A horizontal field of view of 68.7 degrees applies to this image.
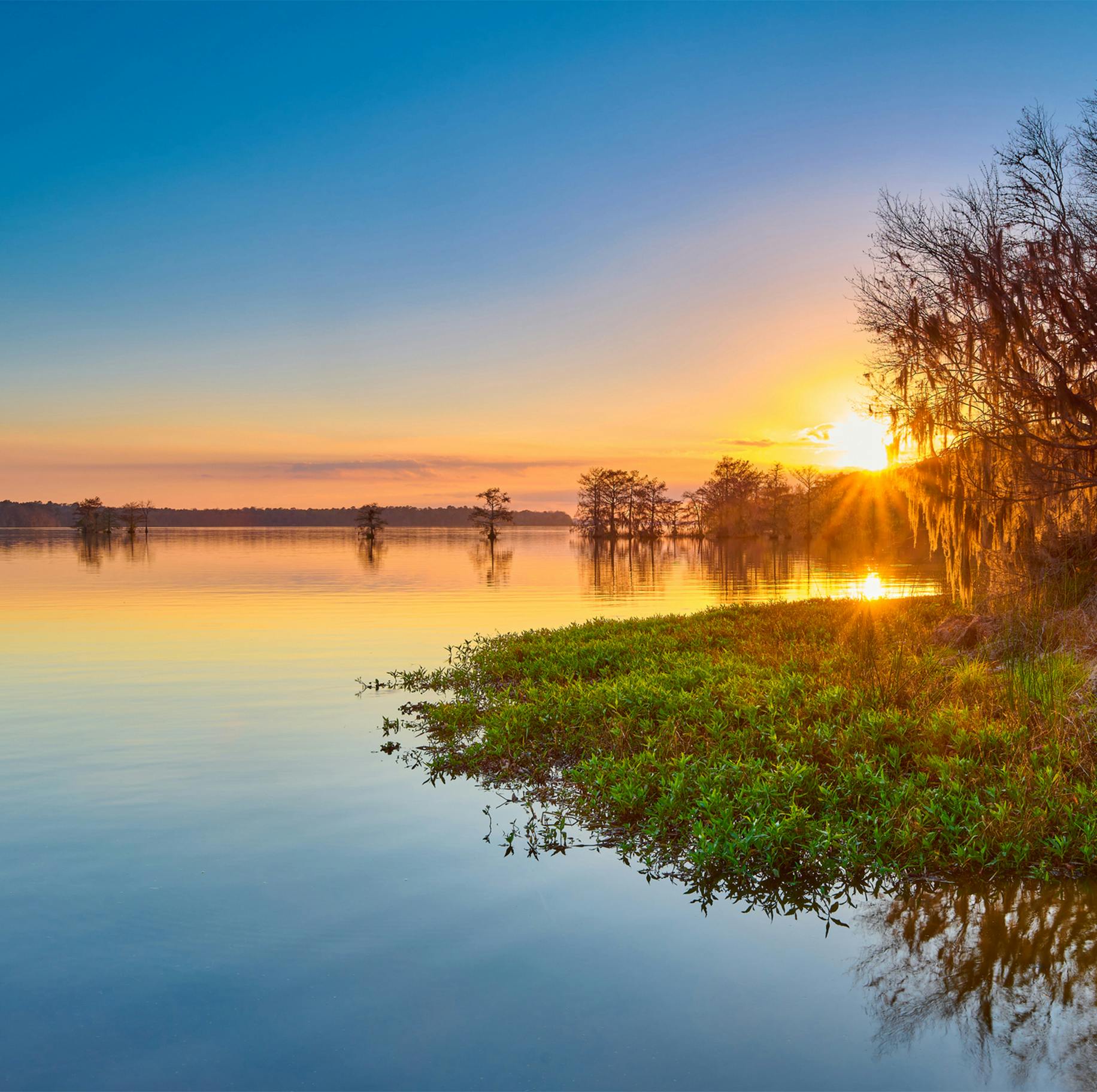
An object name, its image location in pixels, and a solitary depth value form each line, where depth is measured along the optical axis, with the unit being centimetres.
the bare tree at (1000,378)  1332
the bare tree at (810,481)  11319
